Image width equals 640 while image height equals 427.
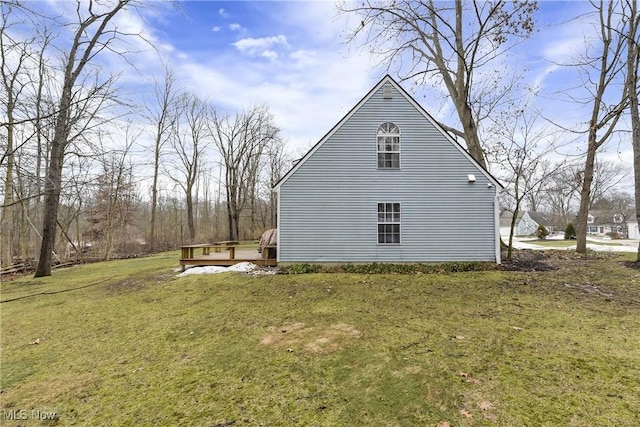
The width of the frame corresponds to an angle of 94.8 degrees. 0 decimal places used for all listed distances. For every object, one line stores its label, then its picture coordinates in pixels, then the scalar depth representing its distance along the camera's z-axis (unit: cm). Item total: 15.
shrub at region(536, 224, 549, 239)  3150
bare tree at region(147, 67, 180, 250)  2523
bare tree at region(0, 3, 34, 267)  560
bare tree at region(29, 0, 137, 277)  1056
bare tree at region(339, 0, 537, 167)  984
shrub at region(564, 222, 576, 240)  2858
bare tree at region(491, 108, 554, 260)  1191
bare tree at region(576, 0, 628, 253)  1217
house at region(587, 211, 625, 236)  4767
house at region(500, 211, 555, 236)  4628
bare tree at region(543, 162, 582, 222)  4622
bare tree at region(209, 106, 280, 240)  2884
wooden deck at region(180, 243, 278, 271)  1092
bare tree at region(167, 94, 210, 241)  2712
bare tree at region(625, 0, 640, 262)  1016
